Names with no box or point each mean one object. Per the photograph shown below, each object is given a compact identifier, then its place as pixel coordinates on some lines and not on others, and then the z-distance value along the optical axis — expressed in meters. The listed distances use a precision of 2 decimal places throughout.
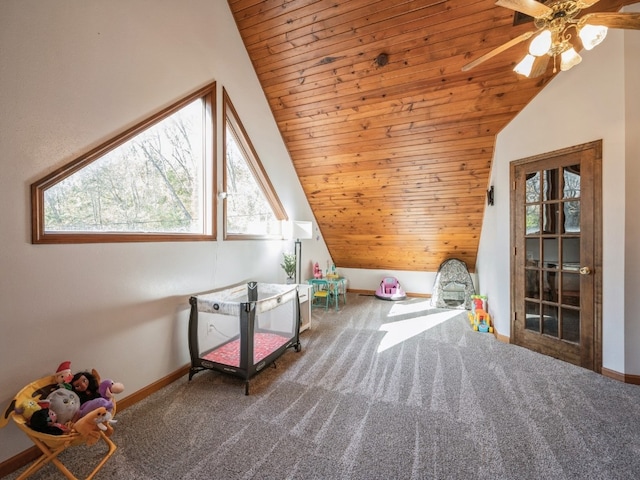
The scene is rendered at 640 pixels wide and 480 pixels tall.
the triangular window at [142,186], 1.77
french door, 2.50
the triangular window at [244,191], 3.10
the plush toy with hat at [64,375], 1.58
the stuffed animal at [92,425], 1.39
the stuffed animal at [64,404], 1.48
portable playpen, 2.25
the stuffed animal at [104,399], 1.55
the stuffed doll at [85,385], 1.61
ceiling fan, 1.52
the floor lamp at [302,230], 3.96
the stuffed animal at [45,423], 1.36
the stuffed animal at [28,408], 1.36
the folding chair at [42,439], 1.34
